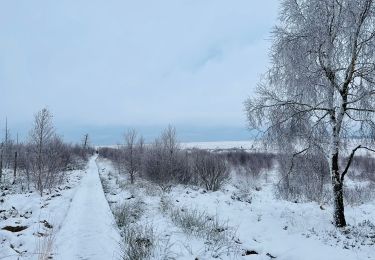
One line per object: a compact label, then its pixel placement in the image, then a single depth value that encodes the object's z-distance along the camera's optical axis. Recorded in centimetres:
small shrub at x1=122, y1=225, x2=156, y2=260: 865
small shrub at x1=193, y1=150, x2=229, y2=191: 2661
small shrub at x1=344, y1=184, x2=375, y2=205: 2208
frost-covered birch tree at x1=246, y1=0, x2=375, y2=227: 1092
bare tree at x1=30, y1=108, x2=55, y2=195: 2552
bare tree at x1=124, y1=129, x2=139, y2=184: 3523
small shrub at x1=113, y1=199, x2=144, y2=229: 1395
